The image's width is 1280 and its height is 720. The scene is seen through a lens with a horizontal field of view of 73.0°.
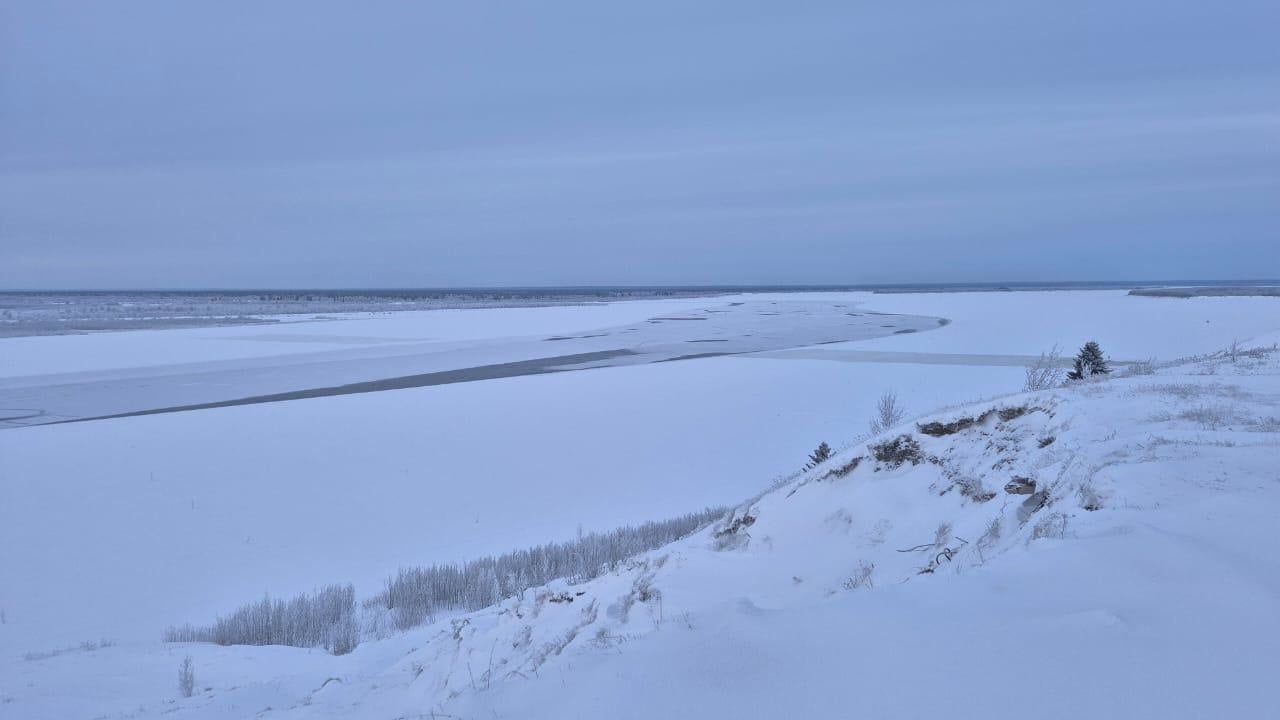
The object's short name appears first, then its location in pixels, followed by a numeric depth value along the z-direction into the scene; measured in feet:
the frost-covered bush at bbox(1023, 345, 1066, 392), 39.58
